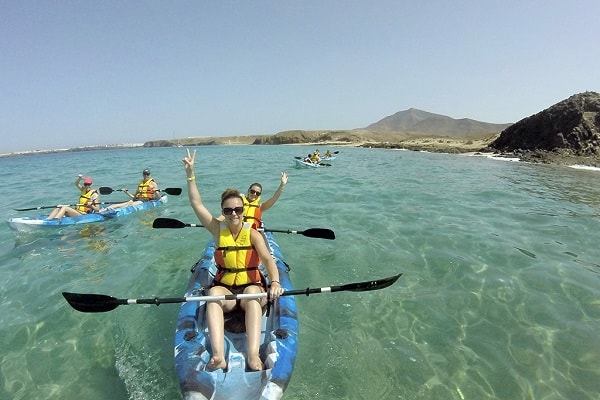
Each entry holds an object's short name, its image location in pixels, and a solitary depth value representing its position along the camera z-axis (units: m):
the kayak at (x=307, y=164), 26.74
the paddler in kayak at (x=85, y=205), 10.98
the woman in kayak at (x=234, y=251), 4.42
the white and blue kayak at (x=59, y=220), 10.20
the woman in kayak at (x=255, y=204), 7.75
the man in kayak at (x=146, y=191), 13.87
